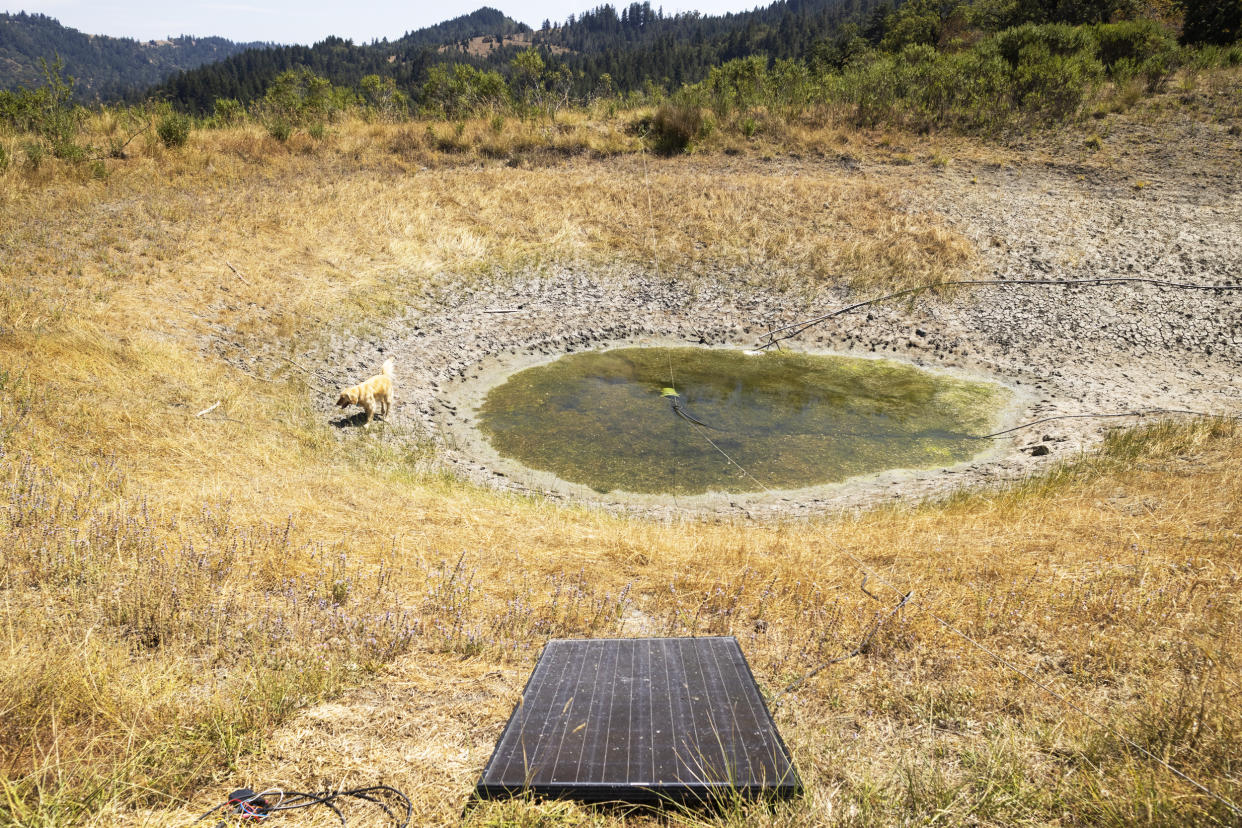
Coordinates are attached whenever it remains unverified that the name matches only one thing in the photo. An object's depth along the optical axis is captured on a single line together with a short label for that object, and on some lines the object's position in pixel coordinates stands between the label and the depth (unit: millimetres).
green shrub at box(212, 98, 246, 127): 18109
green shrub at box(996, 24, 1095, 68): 19844
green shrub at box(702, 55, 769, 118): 19828
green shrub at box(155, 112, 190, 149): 14961
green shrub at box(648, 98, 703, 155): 18734
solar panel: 2359
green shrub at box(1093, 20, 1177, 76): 19531
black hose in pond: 9508
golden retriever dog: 8594
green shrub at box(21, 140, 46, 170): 12523
